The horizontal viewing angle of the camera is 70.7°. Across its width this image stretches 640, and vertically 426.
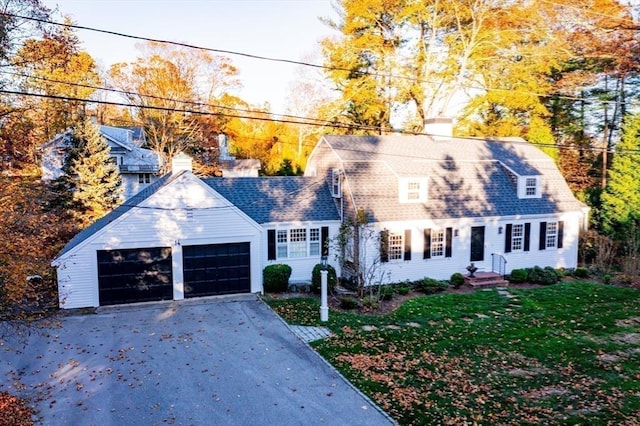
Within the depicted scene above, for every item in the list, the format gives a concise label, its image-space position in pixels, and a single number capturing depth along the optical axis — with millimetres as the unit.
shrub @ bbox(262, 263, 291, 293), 17859
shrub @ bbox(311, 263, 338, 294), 17594
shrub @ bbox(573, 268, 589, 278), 21062
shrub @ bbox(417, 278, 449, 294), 18125
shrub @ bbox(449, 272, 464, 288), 18922
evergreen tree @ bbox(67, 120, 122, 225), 23656
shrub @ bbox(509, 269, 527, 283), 19766
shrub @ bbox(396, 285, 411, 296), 17781
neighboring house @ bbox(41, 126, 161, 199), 33594
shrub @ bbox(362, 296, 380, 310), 15906
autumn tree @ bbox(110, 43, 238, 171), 30234
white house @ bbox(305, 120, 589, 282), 19281
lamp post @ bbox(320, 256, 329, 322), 14359
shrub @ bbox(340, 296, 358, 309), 15867
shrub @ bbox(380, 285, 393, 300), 17062
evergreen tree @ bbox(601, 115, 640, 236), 23375
